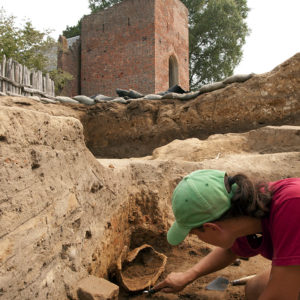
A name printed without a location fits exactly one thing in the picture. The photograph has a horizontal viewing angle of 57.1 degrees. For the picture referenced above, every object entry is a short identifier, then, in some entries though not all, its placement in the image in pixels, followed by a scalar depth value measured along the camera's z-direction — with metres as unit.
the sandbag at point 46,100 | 6.07
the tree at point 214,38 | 17.30
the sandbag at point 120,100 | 6.56
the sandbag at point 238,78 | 5.25
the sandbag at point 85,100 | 6.68
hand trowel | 1.81
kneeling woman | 0.96
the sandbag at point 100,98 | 6.71
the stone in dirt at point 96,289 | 1.42
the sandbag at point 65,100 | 6.61
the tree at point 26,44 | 10.25
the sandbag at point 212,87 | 5.57
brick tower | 11.00
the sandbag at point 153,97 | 6.35
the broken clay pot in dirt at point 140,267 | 1.87
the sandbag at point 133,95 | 7.43
